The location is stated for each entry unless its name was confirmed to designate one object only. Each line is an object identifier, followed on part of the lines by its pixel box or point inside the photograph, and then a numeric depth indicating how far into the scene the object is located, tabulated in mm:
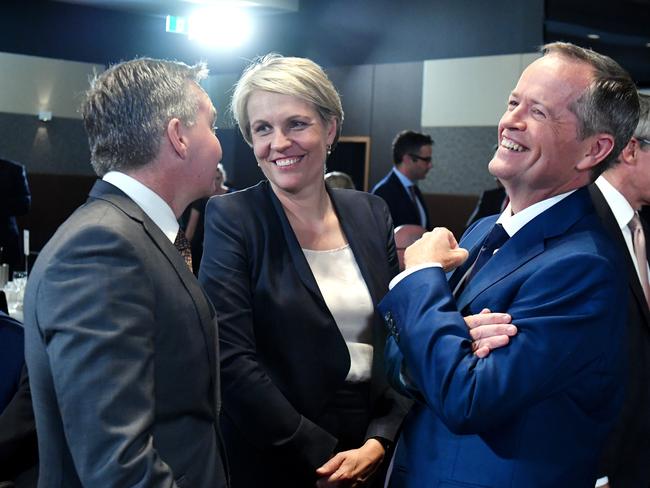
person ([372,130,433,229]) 6797
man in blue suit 1426
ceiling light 9828
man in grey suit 1340
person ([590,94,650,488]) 1847
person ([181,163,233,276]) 6512
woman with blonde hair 1942
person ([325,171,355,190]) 5621
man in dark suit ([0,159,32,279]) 7289
